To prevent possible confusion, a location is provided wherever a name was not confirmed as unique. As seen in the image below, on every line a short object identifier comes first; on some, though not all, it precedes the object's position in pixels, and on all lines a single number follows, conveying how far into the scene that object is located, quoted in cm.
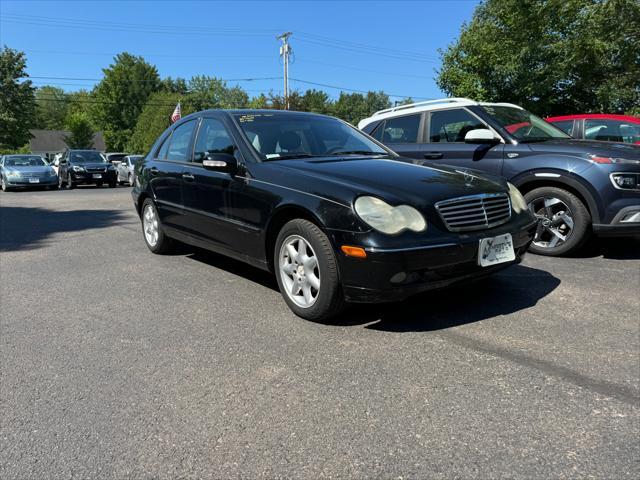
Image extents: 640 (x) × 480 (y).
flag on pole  2311
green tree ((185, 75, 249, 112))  9138
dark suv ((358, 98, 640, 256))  510
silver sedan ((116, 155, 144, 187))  2300
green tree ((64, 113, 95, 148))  6638
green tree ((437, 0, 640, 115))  1670
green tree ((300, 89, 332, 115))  8992
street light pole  4144
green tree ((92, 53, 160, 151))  7281
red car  859
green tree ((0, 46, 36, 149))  4772
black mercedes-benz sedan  323
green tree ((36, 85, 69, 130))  11025
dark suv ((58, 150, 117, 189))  2034
